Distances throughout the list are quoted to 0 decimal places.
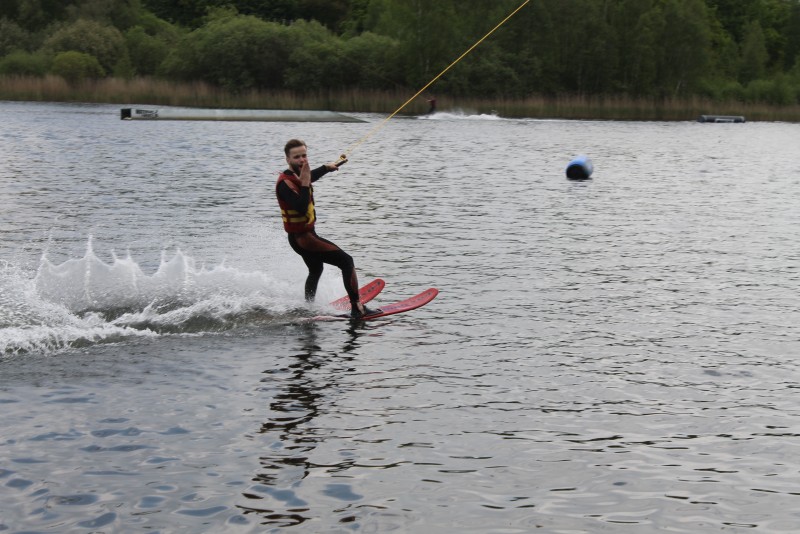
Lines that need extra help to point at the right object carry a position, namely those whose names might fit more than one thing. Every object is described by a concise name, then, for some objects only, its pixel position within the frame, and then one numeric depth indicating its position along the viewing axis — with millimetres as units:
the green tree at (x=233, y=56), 84438
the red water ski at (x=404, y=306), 12536
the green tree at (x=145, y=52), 92625
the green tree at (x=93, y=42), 85375
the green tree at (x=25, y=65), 82875
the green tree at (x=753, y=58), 107062
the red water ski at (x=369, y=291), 13156
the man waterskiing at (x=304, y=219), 11875
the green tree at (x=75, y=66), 77938
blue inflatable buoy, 33188
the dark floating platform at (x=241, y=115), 63116
